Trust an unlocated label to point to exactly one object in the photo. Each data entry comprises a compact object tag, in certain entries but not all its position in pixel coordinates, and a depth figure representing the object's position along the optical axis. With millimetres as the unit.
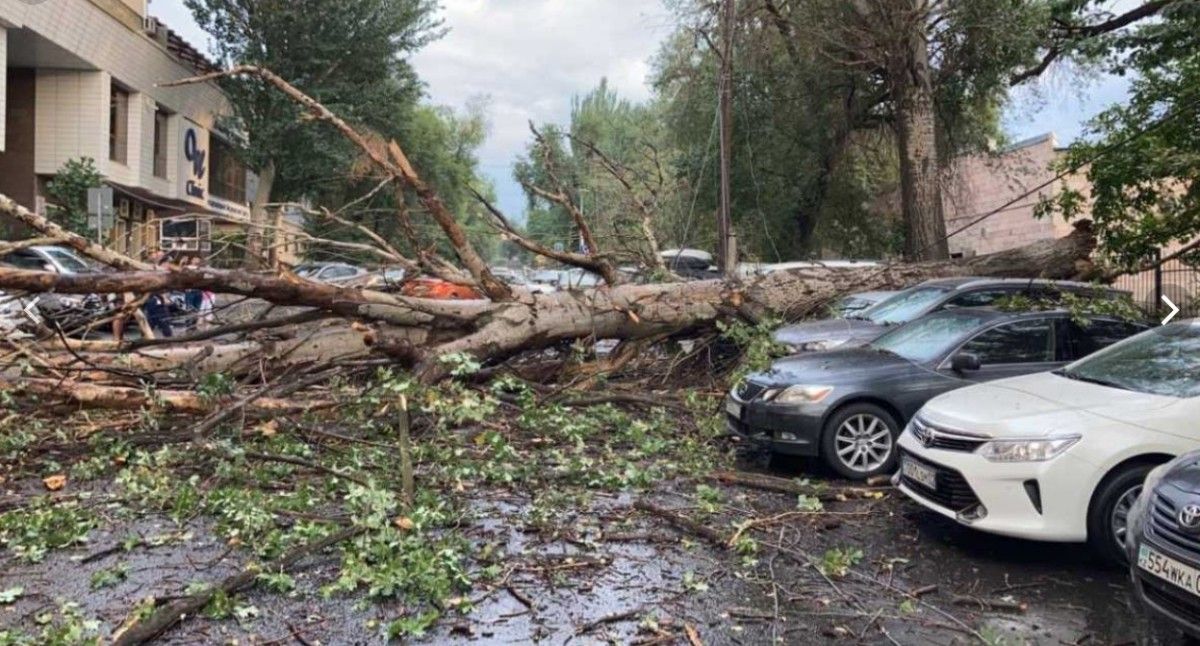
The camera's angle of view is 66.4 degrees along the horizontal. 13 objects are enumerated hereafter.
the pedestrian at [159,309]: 8102
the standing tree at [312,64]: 29438
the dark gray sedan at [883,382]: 7168
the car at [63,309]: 8125
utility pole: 18547
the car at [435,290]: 9867
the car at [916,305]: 9578
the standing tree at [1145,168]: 9617
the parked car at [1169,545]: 3611
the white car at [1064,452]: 5027
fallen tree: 7492
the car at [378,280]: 9289
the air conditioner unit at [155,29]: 29306
